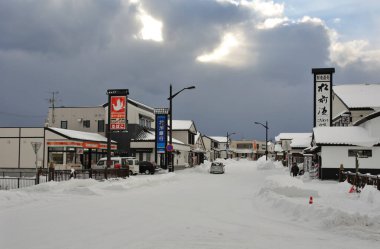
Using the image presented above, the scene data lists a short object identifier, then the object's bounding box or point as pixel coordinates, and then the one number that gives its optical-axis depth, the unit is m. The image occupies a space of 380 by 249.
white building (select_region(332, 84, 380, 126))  41.34
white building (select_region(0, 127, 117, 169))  41.31
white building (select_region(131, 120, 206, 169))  53.38
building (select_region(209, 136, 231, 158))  127.10
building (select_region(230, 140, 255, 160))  164.38
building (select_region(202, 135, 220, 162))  107.31
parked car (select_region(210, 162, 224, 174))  46.50
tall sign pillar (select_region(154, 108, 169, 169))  48.08
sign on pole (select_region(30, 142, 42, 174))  22.44
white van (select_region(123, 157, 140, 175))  38.57
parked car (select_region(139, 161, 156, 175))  42.72
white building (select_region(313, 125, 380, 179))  31.68
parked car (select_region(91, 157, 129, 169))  37.85
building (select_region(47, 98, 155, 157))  54.75
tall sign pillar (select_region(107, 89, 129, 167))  36.53
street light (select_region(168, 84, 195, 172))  37.65
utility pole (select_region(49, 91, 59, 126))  56.44
